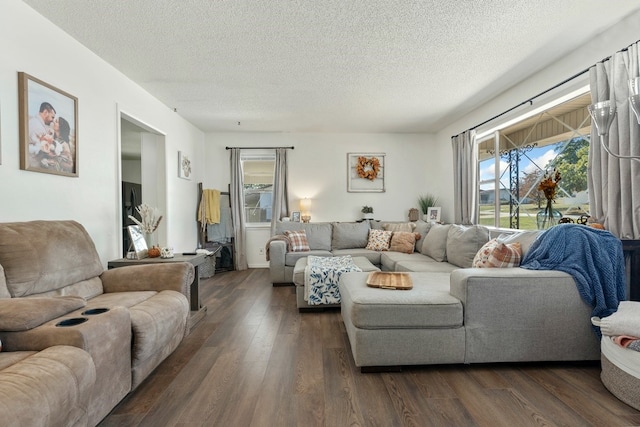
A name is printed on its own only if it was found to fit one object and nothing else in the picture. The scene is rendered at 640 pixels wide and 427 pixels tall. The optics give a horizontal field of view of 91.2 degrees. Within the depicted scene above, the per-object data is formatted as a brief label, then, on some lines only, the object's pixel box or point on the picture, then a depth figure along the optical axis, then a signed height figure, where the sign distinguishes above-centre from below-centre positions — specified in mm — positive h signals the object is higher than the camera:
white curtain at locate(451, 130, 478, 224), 4438 +486
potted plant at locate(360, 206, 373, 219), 5699 +6
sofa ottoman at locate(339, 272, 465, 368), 2016 -780
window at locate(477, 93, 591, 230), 2998 +531
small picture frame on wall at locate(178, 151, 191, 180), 4645 +760
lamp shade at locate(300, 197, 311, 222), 5586 +93
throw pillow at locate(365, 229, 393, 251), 4833 -435
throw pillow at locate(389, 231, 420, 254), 4570 -445
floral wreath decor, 5836 +847
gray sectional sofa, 2025 -729
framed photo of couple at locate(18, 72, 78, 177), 2107 +654
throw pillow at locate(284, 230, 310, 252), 4688 -418
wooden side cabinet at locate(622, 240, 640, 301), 2156 -391
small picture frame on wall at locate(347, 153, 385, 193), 5848 +741
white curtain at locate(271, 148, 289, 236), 5695 +502
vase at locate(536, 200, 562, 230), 3229 -73
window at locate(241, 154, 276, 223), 5957 +481
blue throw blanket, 2041 -361
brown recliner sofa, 1394 -502
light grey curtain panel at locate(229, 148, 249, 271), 5637 +74
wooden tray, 2301 -537
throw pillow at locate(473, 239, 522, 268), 2375 -350
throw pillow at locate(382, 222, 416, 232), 4980 -232
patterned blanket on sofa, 3250 -749
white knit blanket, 1704 -632
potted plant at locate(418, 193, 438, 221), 5672 +156
